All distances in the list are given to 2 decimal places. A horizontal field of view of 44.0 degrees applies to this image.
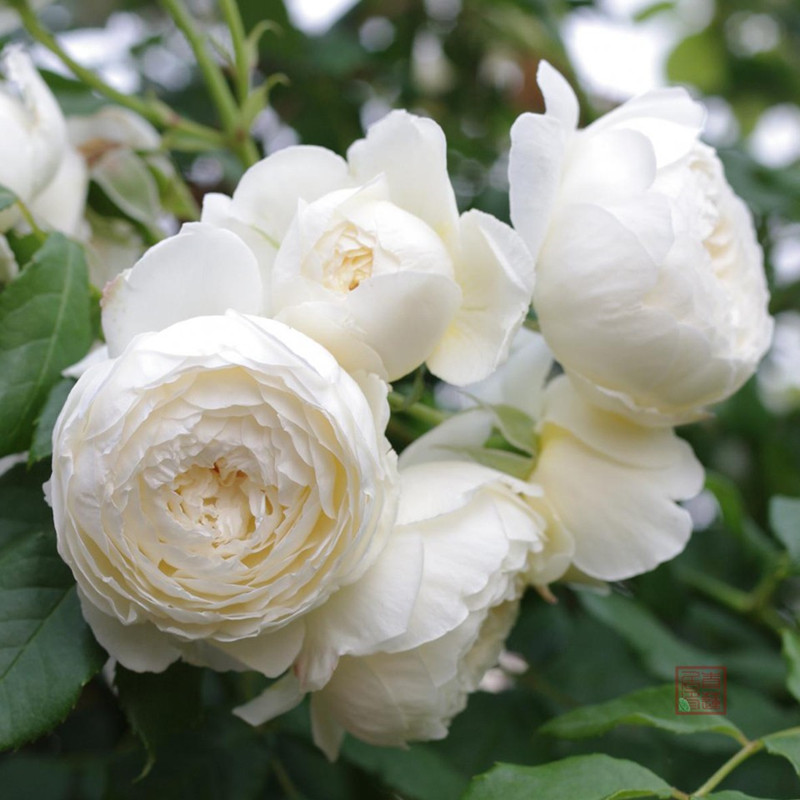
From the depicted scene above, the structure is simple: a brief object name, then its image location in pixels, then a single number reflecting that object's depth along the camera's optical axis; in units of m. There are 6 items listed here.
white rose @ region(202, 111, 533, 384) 0.45
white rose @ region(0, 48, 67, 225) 0.57
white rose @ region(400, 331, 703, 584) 0.53
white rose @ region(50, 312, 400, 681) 0.41
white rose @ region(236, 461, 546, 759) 0.46
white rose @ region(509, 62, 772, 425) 0.49
